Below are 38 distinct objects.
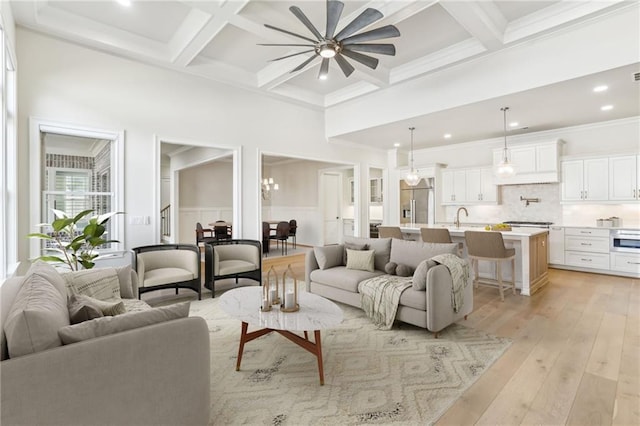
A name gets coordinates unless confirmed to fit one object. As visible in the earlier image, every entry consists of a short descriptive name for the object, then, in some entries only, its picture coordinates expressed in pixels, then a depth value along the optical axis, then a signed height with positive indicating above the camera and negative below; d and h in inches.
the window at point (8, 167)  108.2 +17.9
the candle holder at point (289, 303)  96.9 -27.7
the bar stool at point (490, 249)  166.2 -19.9
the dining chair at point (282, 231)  332.2 -18.6
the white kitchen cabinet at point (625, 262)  203.8 -32.8
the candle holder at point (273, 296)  100.1 -26.6
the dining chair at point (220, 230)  311.1 -16.4
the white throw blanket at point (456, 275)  123.8 -25.1
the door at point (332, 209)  379.6 +5.1
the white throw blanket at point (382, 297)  125.1 -34.4
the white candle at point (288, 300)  97.1 -26.9
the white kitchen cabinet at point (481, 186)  276.7 +23.4
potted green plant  123.4 -9.1
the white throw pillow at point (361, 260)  154.9 -23.2
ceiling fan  102.1 +63.1
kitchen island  172.4 -26.3
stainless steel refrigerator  309.3 +10.9
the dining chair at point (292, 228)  351.4 -16.4
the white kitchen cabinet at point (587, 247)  216.5 -24.9
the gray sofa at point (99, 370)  49.3 -27.0
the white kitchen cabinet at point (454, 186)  292.8 +24.9
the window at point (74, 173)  143.7 +20.4
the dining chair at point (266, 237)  333.4 -25.0
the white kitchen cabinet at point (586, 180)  220.4 +23.7
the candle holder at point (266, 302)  97.2 -27.4
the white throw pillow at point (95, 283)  101.7 -22.9
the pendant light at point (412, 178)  230.8 +25.5
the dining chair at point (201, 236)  314.0 -22.7
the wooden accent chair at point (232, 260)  174.7 -27.8
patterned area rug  76.4 -47.7
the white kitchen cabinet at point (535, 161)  236.7 +39.5
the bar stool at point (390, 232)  206.2 -12.5
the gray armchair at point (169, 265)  149.5 -26.5
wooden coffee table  87.4 -30.3
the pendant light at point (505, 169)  184.5 +25.6
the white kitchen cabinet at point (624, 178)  207.9 +23.1
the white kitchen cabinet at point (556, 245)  235.8 -24.5
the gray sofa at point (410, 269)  116.5 -29.0
